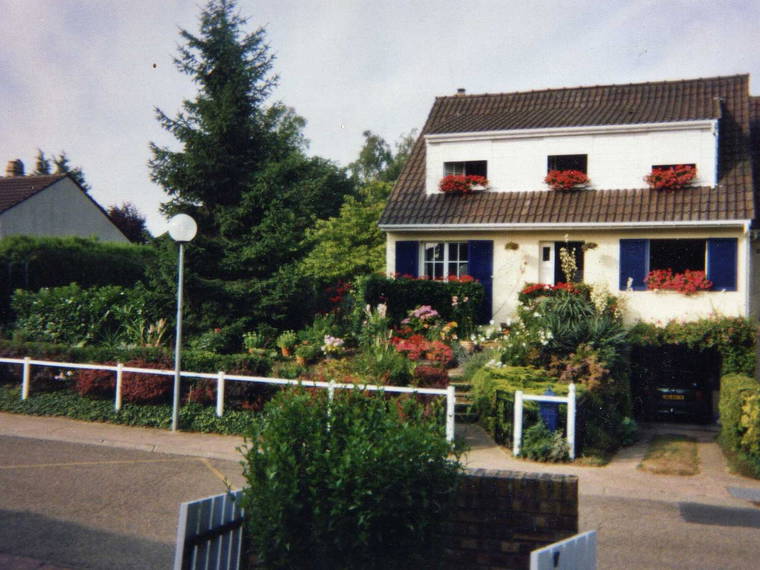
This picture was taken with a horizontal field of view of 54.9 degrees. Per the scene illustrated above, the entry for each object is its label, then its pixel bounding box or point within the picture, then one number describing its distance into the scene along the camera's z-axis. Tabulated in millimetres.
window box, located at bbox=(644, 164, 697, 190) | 18703
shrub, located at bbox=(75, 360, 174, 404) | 13000
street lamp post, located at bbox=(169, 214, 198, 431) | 12305
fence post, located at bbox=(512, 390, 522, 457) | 11031
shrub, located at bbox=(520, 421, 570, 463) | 10945
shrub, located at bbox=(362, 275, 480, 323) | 18753
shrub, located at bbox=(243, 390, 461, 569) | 3686
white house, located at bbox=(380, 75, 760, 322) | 18094
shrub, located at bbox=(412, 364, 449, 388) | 12258
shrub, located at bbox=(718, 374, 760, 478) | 10211
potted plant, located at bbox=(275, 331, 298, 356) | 16594
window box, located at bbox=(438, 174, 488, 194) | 20859
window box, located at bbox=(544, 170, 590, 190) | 19656
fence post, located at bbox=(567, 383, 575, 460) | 10970
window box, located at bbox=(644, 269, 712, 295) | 17797
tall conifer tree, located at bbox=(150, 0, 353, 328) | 17141
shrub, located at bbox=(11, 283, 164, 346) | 16047
